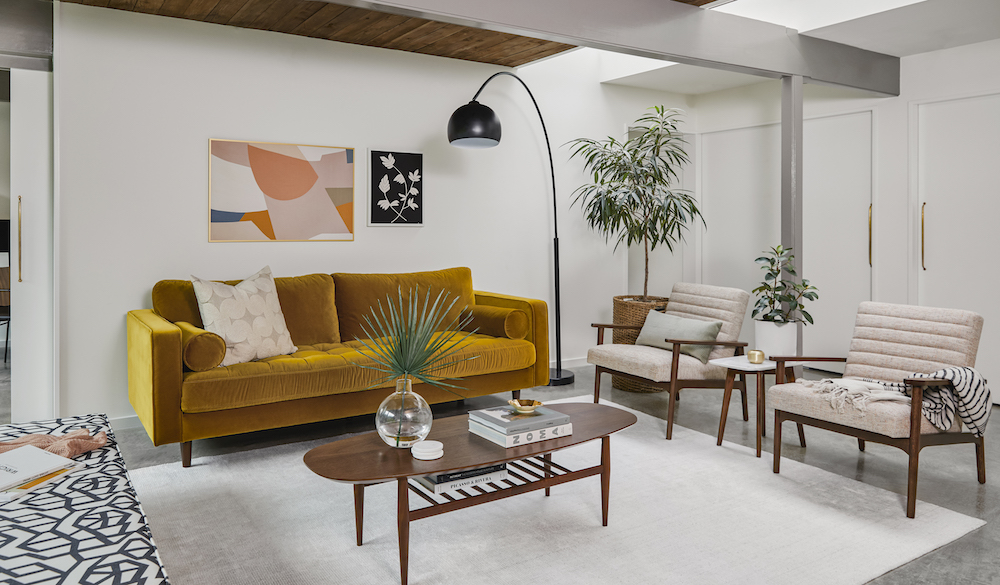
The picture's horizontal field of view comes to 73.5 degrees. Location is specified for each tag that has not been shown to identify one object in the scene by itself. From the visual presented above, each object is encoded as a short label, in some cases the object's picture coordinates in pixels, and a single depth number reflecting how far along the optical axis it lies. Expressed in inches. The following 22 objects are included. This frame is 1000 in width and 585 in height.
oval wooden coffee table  84.6
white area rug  89.4
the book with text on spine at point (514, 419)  96.6
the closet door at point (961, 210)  181.0
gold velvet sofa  127.0
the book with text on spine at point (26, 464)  74.4
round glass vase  93.0
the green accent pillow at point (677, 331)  157.9
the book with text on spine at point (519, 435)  95.3
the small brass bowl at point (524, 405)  102.5
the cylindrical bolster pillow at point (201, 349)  128.8
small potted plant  159.8
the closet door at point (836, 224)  207.8
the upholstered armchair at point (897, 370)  107.5
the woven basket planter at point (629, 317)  194.9
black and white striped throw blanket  108.3
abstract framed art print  166.9
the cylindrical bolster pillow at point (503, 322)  170.4
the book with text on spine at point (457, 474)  89.5
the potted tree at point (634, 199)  198.7
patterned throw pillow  140.3
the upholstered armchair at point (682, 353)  149.9
